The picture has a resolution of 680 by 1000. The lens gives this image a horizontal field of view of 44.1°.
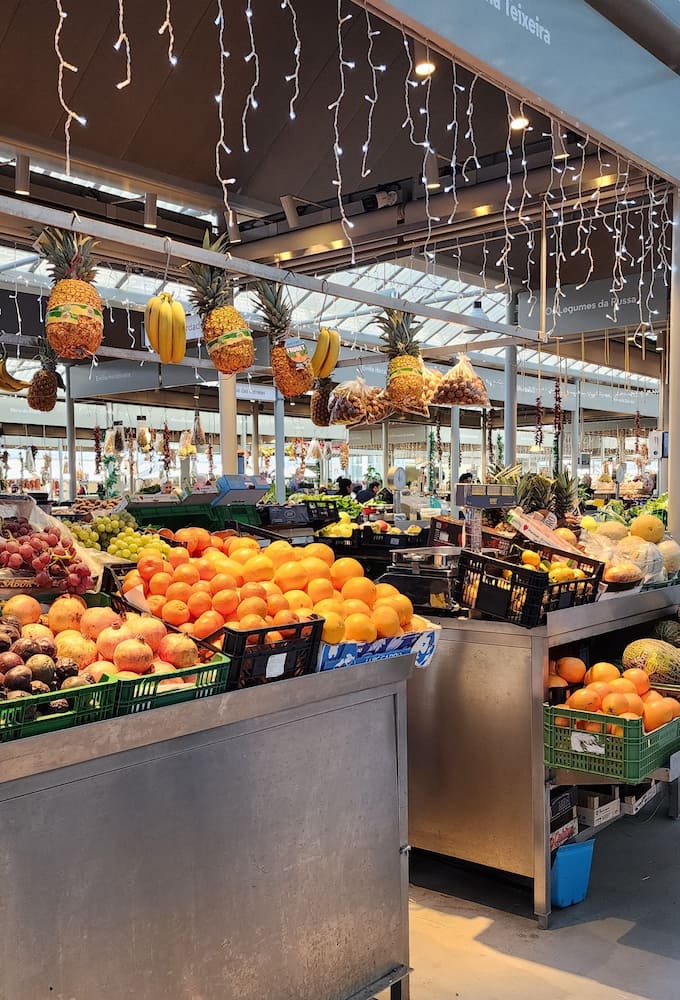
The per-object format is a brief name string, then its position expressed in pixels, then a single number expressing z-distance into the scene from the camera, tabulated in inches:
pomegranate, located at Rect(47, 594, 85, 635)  103.1
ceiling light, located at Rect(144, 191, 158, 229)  256.8
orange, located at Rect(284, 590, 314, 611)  109.7
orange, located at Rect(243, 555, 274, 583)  118.9
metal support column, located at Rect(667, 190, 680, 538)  217.6
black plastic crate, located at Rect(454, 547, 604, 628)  128.6
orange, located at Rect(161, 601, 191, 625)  102.4
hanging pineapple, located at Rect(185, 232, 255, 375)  177.5
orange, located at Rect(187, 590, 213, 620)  104.7
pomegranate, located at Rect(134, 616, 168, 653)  94.3
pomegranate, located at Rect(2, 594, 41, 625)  100.7
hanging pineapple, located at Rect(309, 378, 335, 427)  266.7
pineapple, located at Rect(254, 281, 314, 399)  205.2
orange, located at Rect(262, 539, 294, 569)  126.5
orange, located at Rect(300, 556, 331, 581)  119.7
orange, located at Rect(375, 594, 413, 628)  114.3
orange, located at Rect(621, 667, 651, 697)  134.6
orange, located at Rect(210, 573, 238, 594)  108.4
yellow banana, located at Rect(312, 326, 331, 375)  227.0
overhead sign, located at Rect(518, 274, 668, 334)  353.7
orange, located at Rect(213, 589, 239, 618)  105.1
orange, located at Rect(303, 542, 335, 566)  129.0
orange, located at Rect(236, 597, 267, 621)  102.5
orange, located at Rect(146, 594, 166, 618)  106.0
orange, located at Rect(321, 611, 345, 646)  102.9
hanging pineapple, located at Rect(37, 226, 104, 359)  151.9
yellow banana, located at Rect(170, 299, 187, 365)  184.5
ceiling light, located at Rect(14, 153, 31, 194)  233.3
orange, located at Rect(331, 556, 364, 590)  122.3
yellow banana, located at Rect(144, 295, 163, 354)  181.5
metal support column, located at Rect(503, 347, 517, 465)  403.5
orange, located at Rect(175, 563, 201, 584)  112.3
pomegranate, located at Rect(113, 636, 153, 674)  86.9
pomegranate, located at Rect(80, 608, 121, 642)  99.2
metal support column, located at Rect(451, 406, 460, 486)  593.9
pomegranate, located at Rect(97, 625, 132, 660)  91.5
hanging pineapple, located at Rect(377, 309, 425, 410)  228.2
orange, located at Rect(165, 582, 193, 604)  107.7
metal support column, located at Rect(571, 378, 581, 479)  650.3
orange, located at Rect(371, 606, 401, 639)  109.0
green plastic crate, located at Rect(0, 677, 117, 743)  73.0
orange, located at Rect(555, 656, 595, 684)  136.3
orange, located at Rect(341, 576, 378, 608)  115.5
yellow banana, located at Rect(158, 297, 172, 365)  182.1
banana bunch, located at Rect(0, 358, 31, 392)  275.7
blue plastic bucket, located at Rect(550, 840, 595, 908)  129.9
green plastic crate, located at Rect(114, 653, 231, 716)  81.0
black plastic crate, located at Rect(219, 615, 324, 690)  90.3
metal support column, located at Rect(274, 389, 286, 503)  439.7
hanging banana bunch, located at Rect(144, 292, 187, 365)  181.9
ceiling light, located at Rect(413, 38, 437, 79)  163.5
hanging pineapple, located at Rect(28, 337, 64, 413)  234.2
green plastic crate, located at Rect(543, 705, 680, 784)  117.1
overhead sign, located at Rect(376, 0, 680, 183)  144.2
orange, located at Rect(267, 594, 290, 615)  106.5
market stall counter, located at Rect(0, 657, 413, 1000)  74.3
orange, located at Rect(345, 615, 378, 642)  105.0
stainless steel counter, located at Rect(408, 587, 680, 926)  129.0
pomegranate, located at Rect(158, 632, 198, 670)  92.0
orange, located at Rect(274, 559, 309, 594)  117.9
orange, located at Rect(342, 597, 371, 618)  109.1
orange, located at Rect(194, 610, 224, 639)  99.8
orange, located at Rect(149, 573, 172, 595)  111.0
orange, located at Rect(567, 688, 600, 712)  127.6
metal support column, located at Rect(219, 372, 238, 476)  294.7
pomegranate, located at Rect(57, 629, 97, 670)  90.5
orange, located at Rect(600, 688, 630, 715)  125.0
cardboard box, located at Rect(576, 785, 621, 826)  134.9
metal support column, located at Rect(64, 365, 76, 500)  511.2
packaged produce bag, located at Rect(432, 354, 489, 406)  254.7
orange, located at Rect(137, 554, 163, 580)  115.6
